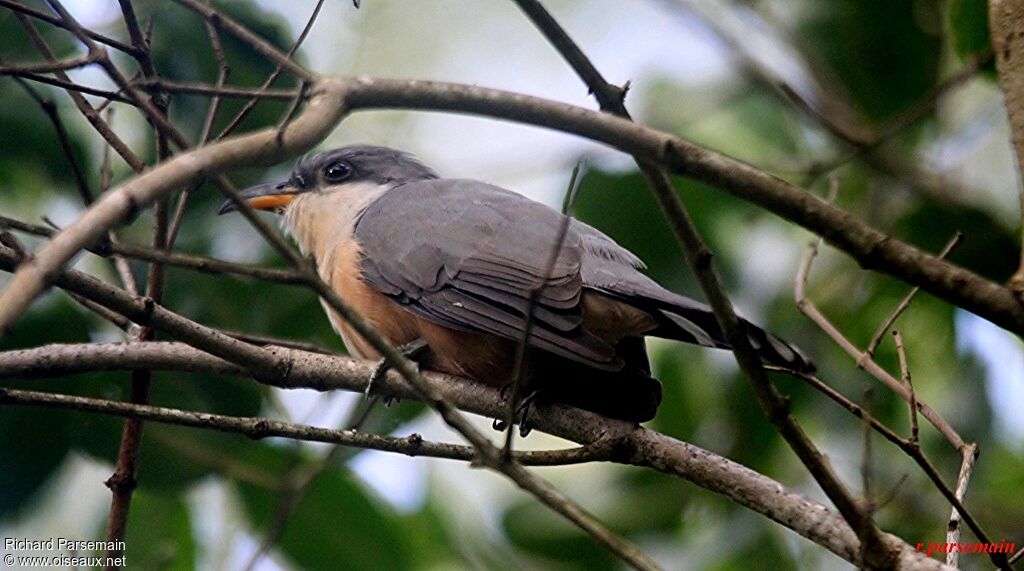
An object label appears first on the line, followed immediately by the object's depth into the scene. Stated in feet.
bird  22.34
